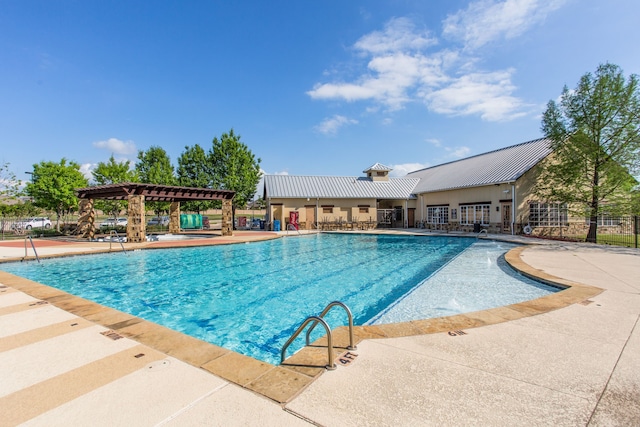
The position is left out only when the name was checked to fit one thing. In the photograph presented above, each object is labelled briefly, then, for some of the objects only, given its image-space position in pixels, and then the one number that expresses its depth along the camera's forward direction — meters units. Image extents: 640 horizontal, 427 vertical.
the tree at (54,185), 25.25
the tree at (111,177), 29.19
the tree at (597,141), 15.13
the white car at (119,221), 33.36
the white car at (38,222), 32.09
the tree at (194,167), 33.00
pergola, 17.30
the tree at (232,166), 32.97
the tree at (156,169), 33.31
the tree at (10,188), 15.66
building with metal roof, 20.45
